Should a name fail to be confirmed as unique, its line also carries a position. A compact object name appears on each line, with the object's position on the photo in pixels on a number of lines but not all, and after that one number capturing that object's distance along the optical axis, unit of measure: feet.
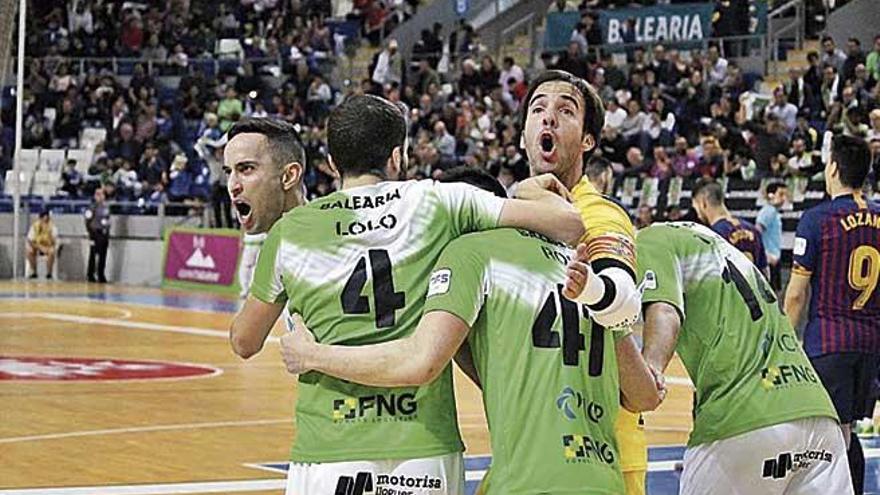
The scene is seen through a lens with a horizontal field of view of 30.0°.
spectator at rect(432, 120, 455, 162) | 91.35
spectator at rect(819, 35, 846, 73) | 80.48
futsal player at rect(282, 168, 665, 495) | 13.21
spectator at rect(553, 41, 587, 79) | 93.81
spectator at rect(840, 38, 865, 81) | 78.89
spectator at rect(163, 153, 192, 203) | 103.30
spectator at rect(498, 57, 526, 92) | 98.32
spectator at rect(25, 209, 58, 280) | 104.06
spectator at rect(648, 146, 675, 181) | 77.17
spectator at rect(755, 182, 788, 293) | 60.54
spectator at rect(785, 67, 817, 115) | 79.46
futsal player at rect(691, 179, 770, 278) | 38.86
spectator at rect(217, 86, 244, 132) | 105.29
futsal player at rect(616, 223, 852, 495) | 16.17
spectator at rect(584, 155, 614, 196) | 29.86
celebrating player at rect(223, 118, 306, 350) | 15.87
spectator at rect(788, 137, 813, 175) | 71.92
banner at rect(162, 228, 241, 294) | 93.86
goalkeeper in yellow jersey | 14.06
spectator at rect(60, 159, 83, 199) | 109.09
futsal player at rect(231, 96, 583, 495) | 13.84
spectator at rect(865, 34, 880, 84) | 77.46
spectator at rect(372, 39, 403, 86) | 106.93
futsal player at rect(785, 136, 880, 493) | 26.78
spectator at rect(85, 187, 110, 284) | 101.96
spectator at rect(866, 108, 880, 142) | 66.64
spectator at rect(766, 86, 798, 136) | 78.28
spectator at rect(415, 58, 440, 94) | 103.45
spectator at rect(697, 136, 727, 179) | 75.20
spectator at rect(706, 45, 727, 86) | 87.32
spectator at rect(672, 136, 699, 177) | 77.10
